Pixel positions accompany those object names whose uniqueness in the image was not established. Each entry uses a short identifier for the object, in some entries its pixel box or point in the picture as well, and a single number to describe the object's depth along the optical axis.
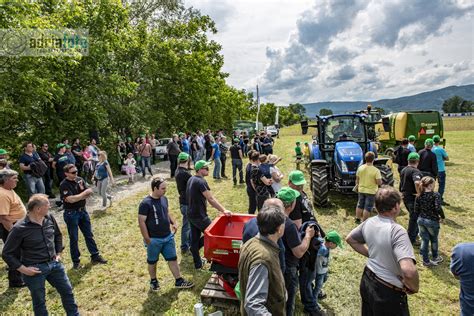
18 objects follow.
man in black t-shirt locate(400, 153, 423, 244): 5.84
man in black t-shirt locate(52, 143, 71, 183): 8.77
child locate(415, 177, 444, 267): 4.98
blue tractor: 7.89
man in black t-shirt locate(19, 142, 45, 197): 7.73
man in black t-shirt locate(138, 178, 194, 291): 4.24
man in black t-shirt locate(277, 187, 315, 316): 3.01
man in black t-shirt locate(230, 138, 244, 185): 10.91
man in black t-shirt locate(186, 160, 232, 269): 4.78
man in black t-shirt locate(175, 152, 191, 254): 5.38
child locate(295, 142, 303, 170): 14.90
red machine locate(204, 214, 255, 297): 3.82
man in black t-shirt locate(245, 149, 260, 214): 6.62
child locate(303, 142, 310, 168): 14.19
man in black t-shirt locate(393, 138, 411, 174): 8.75
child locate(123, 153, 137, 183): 11.88
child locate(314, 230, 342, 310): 3.65
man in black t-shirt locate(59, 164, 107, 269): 5.02
